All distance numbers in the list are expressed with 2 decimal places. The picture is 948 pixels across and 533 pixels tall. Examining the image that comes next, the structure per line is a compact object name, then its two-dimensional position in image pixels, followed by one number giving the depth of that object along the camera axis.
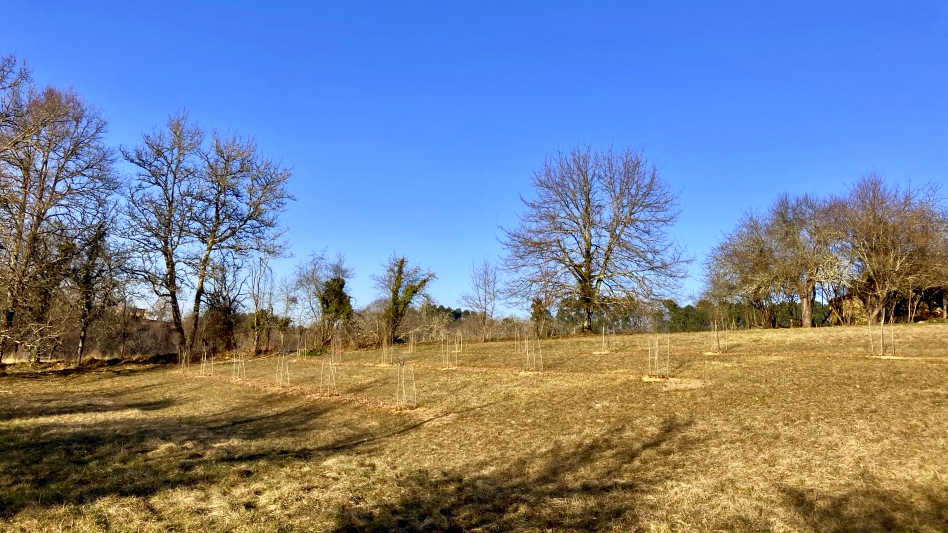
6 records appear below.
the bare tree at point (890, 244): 24.56
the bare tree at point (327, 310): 30.33
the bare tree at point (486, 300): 38.44
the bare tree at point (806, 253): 27.52
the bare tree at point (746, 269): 29.59
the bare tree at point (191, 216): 24.67
